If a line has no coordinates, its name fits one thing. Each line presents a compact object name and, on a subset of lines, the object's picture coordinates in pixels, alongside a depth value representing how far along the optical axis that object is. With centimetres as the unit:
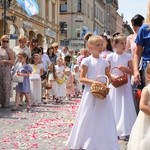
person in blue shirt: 529
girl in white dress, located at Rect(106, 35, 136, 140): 757
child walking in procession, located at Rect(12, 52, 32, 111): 1199
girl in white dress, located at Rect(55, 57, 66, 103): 1488
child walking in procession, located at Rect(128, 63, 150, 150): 485
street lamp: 2172
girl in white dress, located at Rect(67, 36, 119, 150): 628
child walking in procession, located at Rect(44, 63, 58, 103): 1467
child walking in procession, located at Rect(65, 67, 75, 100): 1688
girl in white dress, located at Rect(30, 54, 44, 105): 1353
